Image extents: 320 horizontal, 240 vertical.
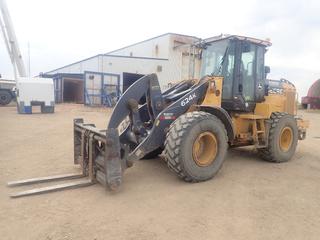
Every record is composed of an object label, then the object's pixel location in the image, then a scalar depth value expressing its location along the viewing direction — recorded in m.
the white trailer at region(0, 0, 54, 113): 12.55
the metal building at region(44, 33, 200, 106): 18.05
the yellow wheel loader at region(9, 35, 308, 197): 3.69
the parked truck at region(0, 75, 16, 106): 17.81
